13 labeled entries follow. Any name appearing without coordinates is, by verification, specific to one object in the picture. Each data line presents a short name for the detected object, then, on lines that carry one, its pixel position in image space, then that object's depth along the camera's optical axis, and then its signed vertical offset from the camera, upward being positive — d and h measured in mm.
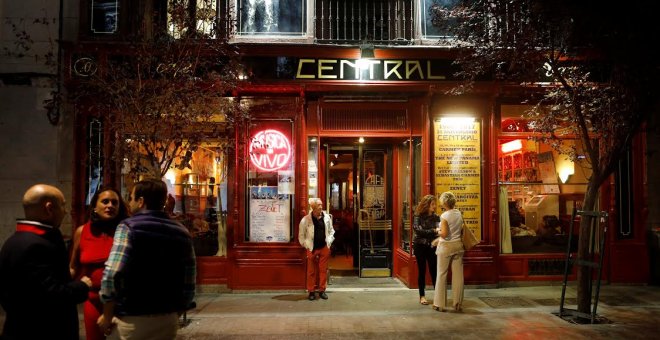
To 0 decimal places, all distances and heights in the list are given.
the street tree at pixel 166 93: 6777 +1475
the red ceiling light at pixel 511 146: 9688 +973
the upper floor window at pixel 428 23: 9594 +3402
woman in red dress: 4316 -447
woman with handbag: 7645 -986
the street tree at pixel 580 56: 6727 +2093
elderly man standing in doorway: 8594 -847
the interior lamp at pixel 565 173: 9914 +442
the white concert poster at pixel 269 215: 9211 -378
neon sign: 9242 +838
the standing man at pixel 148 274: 3123 -513
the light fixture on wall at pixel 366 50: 8852 +2648
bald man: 3123 -559
